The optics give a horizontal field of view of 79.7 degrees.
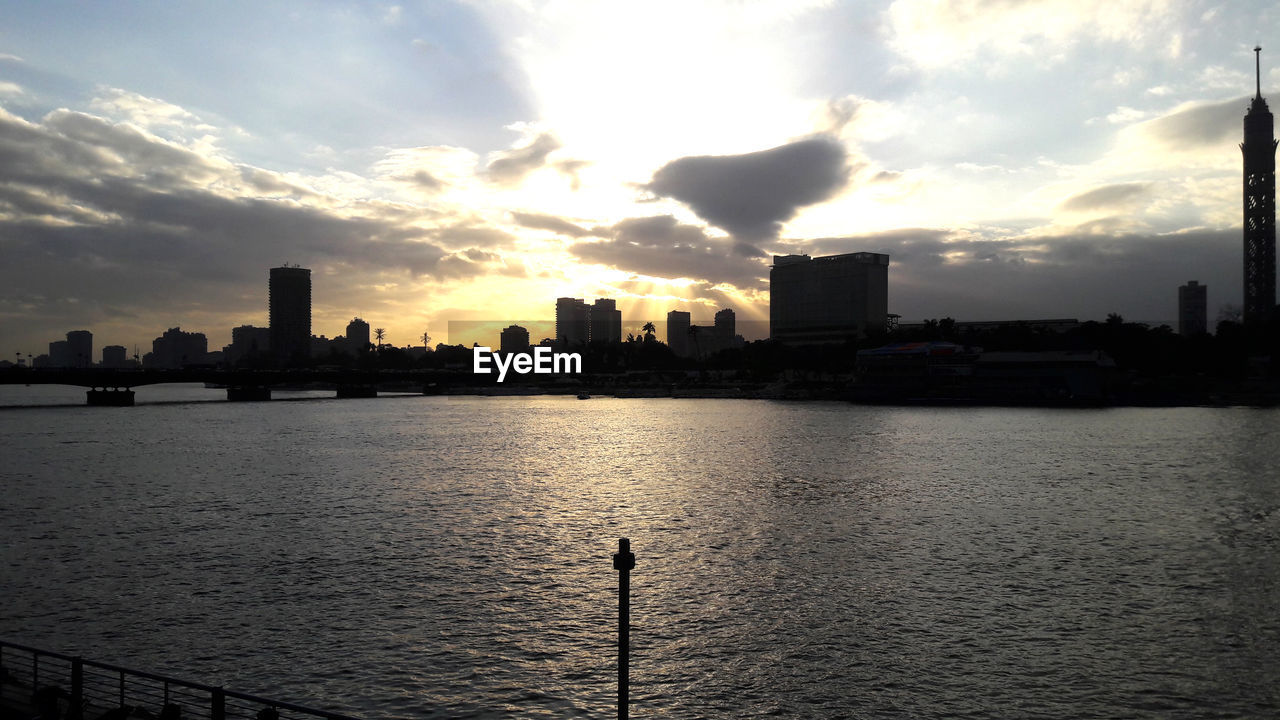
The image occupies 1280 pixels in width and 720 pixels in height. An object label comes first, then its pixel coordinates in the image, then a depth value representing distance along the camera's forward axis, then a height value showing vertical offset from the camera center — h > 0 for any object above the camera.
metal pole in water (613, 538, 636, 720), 13.15 -4.06
